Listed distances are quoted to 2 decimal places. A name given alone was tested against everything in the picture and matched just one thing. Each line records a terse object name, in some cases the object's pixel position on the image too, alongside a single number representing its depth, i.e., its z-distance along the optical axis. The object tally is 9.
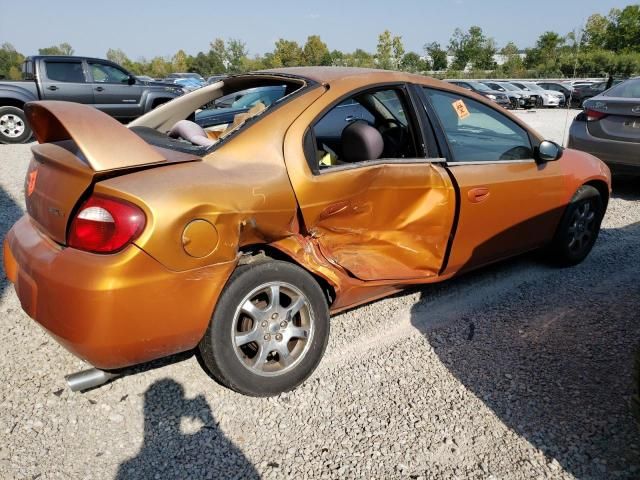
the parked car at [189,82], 28.56
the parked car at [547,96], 28.25
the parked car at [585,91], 25.88
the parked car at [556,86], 29.94
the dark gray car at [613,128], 6.09
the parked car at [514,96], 26.30
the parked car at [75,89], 10.28
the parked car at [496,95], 24.58
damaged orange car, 2.09
